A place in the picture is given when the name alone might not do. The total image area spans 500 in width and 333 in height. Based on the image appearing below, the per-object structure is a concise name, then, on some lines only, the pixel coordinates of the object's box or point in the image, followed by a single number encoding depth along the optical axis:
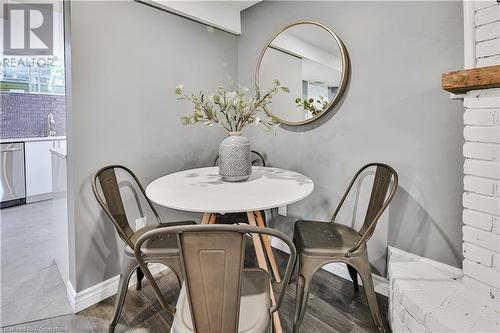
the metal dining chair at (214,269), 0.74
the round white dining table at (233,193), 1.20
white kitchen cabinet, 3.75
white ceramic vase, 1.59
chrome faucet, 4.15
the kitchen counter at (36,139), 3.58
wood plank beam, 1.05
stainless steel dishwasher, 3.51
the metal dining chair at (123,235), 1.33
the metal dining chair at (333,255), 1.33
